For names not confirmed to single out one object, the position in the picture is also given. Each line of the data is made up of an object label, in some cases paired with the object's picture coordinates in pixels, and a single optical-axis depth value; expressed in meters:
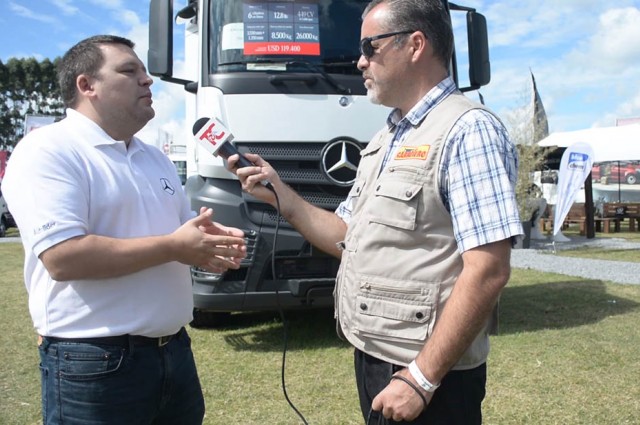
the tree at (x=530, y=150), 14.79
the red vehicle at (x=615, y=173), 29.05
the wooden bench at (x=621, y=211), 18.70
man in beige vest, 1.63
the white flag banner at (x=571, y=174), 12.14
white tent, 16.08
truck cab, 4.57
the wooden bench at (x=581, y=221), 17.89
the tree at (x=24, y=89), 45.75
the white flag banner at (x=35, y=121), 16.58
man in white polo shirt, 1.81
